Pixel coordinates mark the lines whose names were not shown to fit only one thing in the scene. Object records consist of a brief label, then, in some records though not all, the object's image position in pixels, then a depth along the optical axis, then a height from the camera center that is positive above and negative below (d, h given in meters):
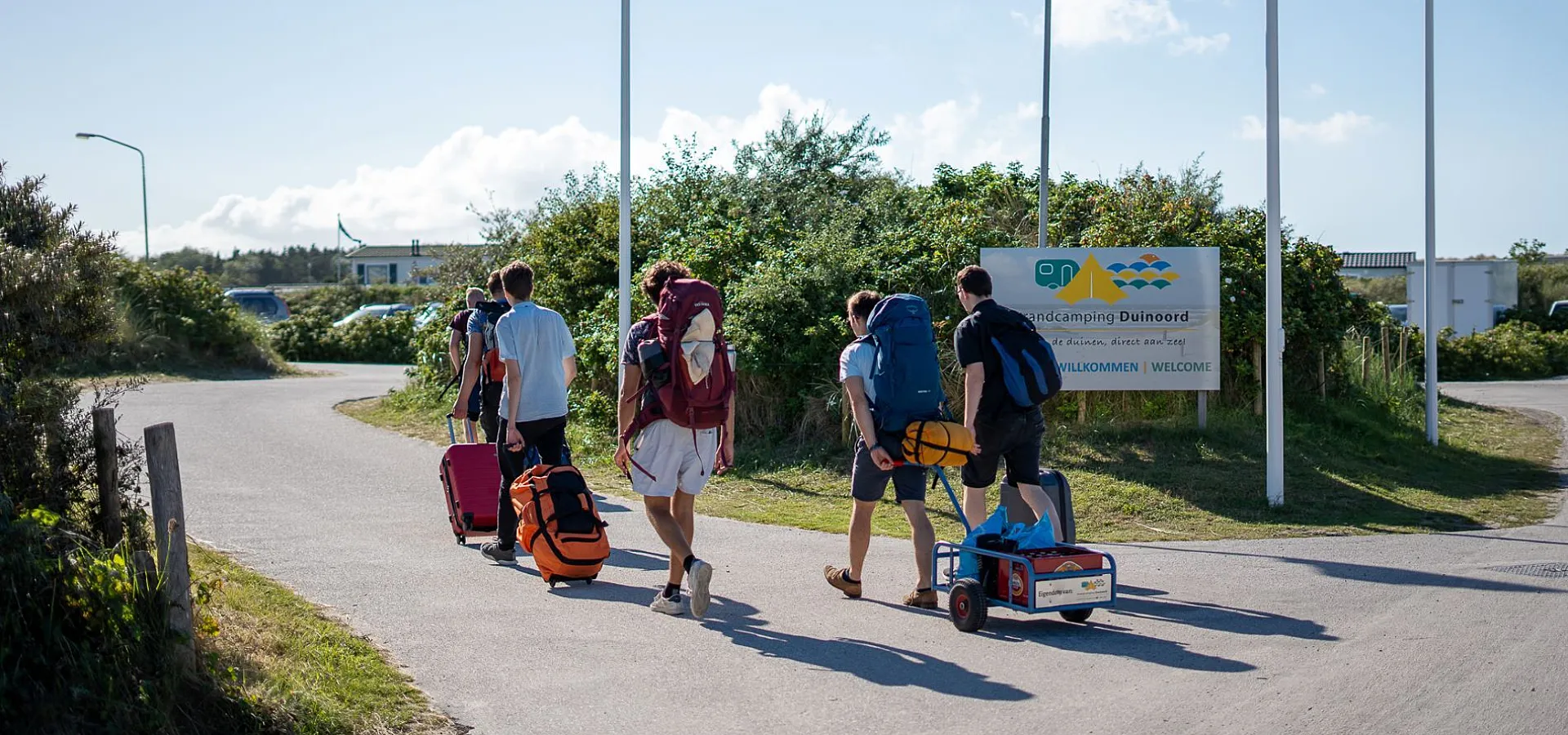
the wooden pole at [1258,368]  13.37 -0.13
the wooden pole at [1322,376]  14.64 -0.22
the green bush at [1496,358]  31.58 -0.07
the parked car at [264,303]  41.81 +1.76
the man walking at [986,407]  7.17 -0.27
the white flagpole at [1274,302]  10.38 +0.42
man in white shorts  6.71 -0.53
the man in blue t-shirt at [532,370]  7.84 -0.07
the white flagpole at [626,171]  13.17 +1.86
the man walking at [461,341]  10.31 +0.13
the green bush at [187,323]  27.61 +0.77
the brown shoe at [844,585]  7.27 -1.24
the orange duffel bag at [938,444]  6.68 -0.44
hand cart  6.44 -1.12
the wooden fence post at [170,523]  4.63 -0.59
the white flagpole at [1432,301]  15.14 +0.63
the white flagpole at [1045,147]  12.90 +2.05
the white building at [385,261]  79.38 +6.03
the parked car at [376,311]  37.06 +1.44
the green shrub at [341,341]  34.72 +0.46
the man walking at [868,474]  6.85 -0.62
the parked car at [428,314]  21.27 +0.71
